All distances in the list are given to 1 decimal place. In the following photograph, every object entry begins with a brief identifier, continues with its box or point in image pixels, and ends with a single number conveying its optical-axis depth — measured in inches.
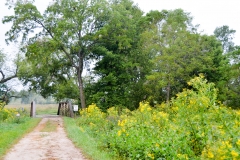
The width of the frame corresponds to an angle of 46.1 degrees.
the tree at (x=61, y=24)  953.5
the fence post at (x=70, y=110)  984.3
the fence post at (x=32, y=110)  999.8
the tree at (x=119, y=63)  1018.7
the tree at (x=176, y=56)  943.7
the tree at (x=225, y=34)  2144.4
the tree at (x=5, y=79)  1407.5
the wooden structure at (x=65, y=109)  1007.1
